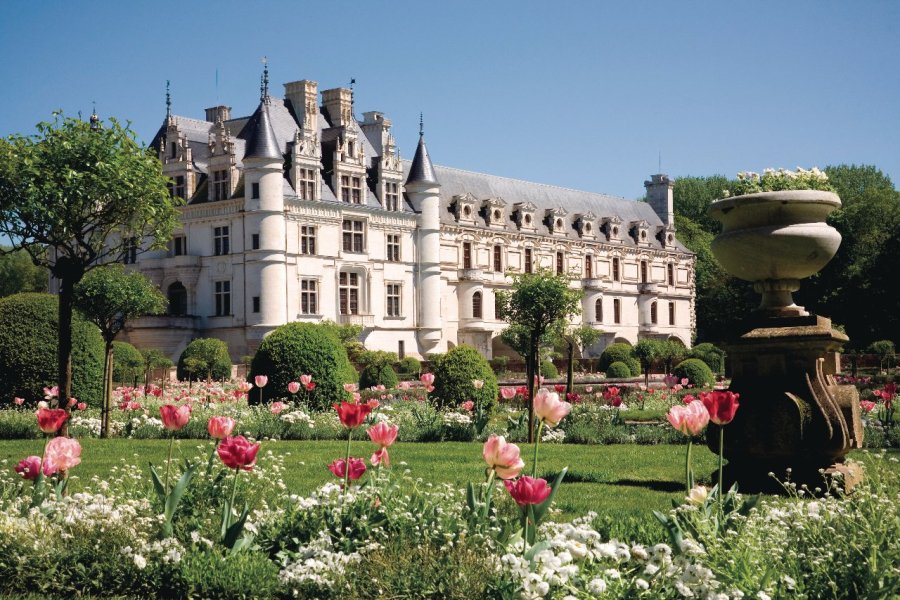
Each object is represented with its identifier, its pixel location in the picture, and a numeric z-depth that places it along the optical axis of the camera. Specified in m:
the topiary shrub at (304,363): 18.55
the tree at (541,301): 19.16
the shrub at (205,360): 35.28
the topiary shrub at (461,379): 18.84
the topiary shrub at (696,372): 28.70
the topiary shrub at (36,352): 18.47
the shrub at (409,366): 38.94
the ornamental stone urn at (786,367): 8.45
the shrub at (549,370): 39.69
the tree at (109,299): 18.24
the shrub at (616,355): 43.84
